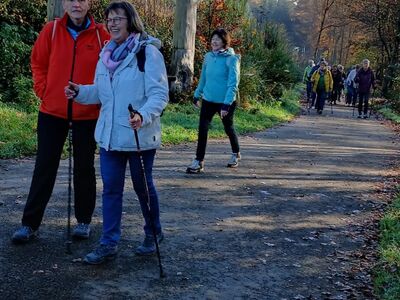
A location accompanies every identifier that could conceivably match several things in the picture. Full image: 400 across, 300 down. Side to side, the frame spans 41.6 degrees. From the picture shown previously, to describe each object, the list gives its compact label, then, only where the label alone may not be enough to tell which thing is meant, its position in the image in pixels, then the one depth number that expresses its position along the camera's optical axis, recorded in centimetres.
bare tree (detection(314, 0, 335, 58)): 4469
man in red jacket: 453
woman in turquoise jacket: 772
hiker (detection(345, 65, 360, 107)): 2801
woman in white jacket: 421
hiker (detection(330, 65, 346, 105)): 2912
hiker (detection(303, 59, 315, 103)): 2439
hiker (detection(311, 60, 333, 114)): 2097
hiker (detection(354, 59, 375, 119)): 2112
